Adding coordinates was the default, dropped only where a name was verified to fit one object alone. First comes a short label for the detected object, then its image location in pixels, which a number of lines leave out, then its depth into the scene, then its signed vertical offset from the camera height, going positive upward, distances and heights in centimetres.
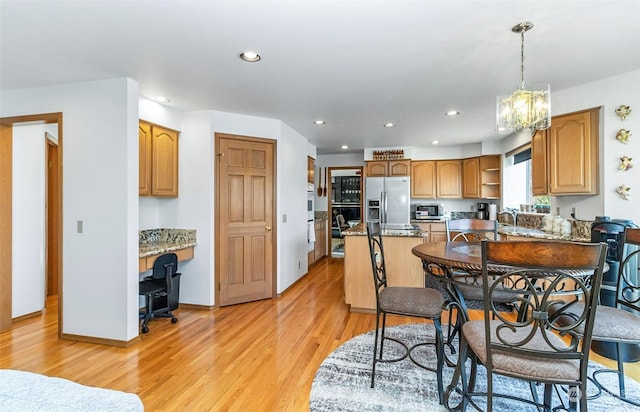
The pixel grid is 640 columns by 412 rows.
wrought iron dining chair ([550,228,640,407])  161 -65
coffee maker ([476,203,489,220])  583 -13
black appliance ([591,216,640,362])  252 -32
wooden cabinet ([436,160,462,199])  605 +50
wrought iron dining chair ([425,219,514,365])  198 -60
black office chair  309 -86
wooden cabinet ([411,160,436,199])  616 +51
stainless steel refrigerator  593 +10
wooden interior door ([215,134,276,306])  374 -18
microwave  612 -15
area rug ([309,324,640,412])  186 -121
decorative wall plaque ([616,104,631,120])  275 +83
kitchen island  346 -69
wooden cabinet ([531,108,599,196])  296 +50
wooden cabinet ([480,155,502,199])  550 +50
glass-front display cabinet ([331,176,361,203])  689 +35
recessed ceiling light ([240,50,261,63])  227 +112
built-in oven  559 -30
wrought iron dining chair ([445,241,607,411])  118 -49
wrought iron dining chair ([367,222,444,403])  189 -63
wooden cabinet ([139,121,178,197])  328 +50
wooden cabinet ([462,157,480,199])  570 +49
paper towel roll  560 -14
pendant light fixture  213 +68
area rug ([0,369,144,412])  88 -57
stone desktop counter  306 -44
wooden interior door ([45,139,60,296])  409 -23
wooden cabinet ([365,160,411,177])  605 +73
